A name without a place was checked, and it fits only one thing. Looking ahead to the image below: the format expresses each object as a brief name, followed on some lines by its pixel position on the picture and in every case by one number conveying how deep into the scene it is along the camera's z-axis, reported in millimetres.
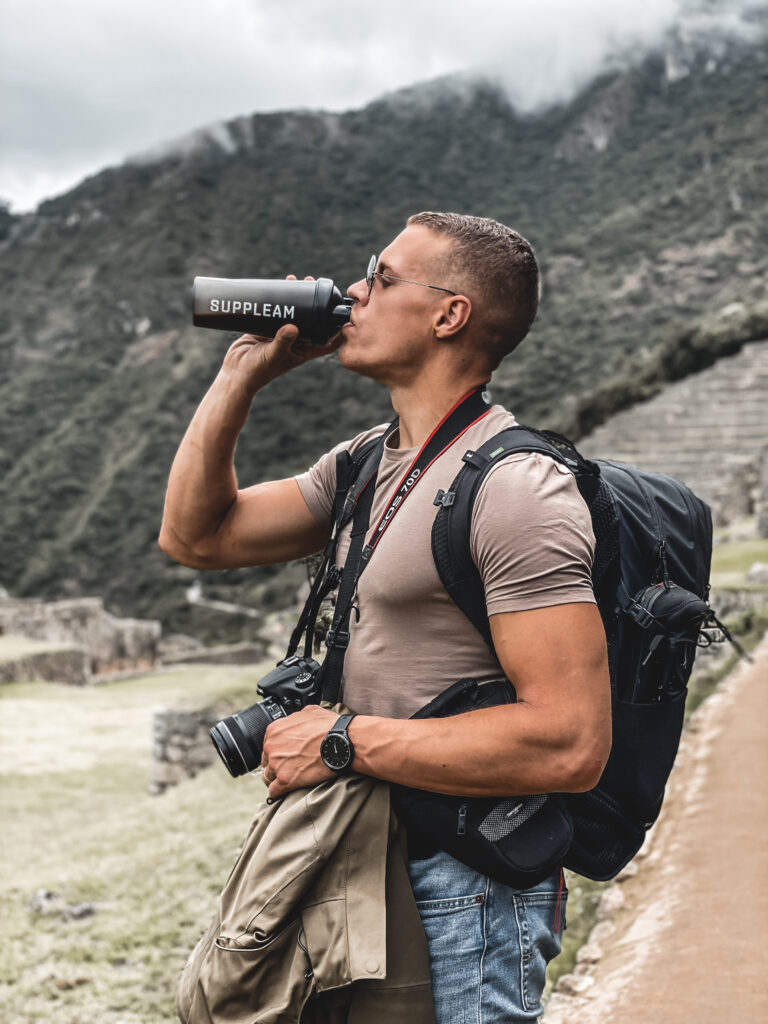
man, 1392
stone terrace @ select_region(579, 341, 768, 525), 16656
